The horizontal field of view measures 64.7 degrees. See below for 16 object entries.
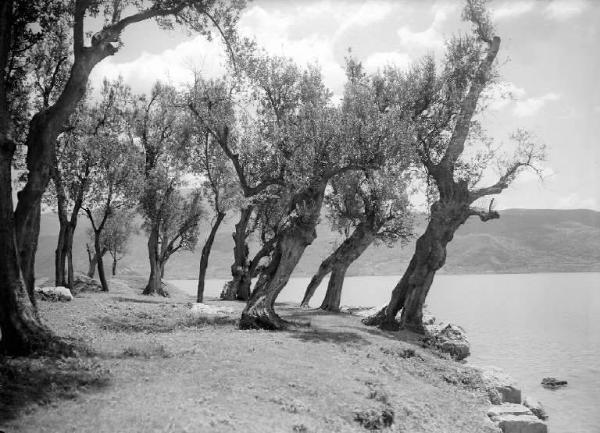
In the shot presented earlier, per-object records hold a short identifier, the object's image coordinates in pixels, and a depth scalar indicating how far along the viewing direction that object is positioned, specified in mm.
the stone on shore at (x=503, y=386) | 22717
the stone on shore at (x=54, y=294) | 33062
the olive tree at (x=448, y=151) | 33094
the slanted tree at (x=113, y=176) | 44719
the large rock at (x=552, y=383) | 28406
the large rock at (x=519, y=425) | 18569
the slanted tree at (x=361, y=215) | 33688
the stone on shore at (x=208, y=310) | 33156
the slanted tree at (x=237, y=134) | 41000
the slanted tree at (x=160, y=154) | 48250
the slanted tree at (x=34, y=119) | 15016
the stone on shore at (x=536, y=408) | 22562
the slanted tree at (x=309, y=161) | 26828
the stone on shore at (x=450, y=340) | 32838
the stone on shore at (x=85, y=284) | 51762
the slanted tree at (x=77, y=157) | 41125
